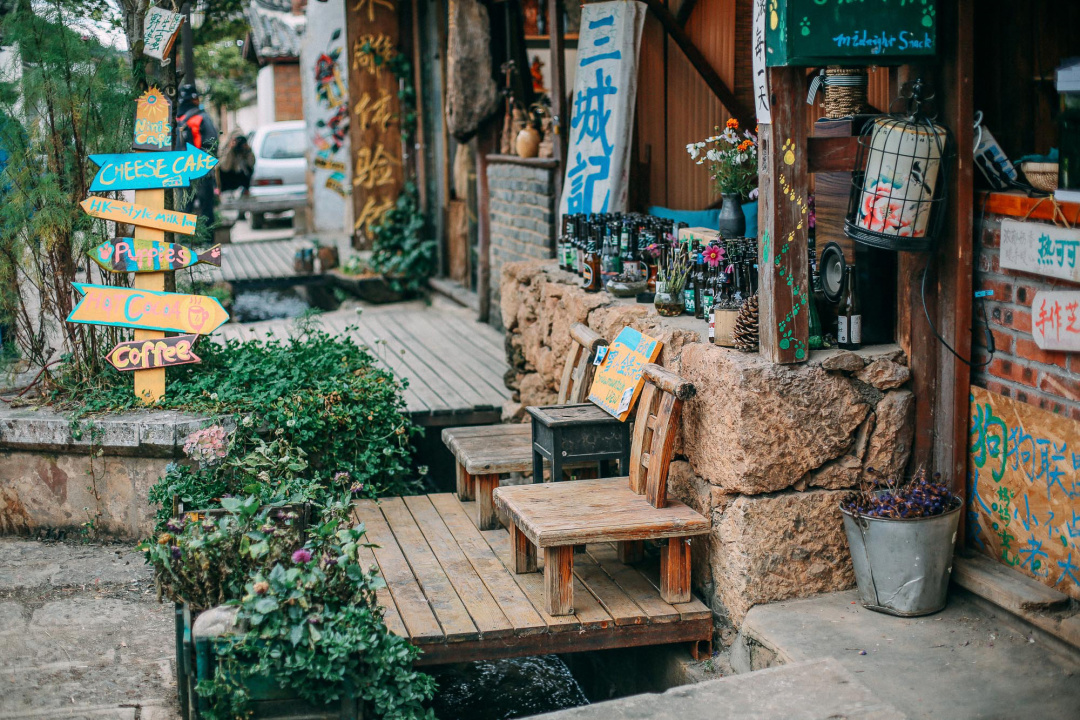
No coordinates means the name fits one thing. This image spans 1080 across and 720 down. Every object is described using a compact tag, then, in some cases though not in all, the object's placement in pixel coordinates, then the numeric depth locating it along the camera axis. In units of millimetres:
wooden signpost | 5328
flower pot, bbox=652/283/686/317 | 4859
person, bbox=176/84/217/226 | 9422
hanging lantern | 3715
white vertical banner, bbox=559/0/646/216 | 6121
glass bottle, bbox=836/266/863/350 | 4086
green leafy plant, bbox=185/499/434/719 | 3338
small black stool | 4637
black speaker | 4125
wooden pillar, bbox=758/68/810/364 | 3854
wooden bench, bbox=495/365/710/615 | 4016
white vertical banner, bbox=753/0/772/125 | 3816
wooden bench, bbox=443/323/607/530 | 5023
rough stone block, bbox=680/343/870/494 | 3955
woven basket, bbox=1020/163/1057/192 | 3541
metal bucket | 3756
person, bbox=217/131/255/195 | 14555
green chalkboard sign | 3609
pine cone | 4094
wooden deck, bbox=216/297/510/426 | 6766
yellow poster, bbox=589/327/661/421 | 4594
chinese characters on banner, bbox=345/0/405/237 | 10844
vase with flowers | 4988
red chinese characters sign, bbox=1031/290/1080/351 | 3410
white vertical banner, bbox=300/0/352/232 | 12984
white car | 17719
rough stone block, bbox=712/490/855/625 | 4031
